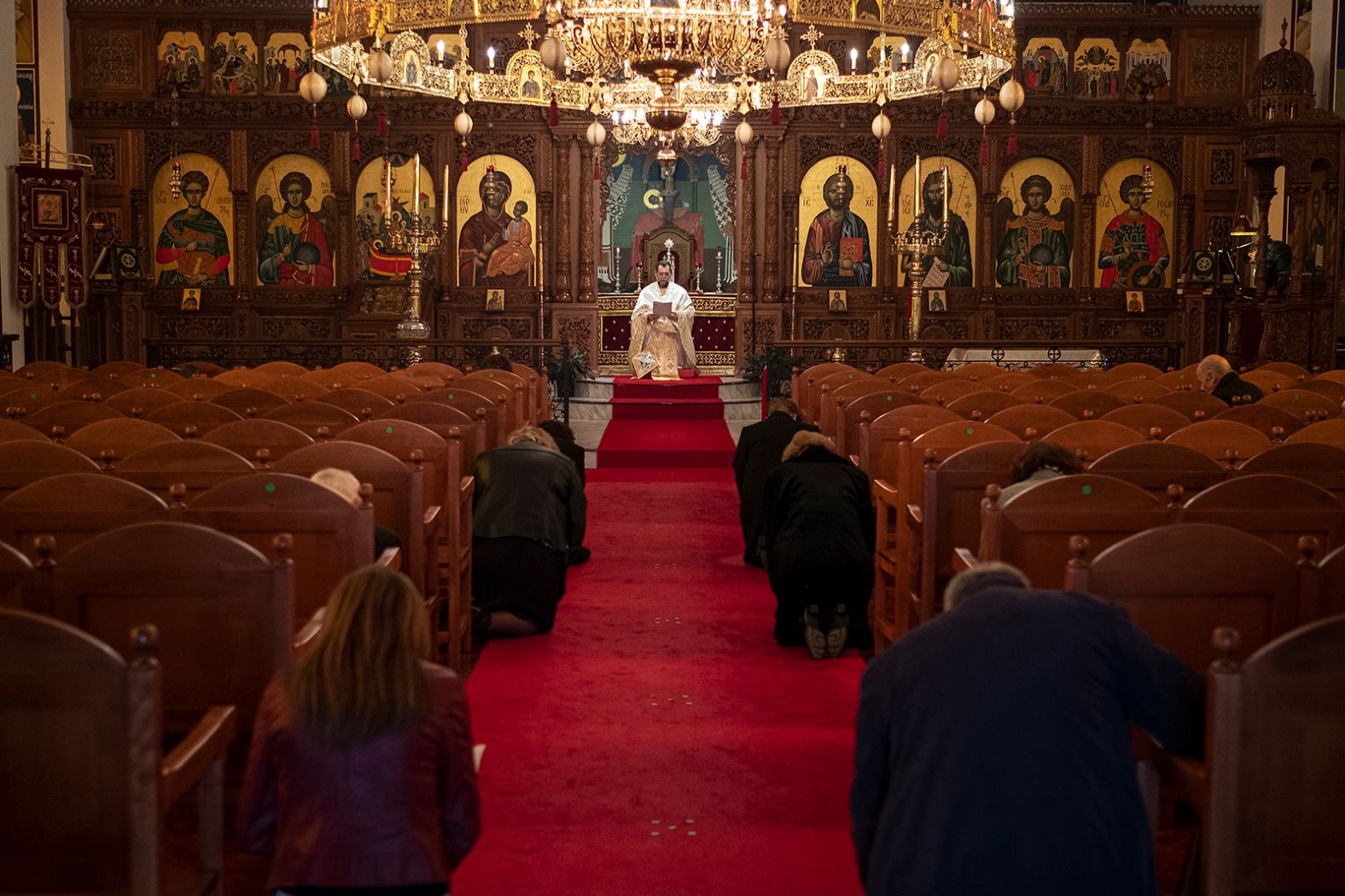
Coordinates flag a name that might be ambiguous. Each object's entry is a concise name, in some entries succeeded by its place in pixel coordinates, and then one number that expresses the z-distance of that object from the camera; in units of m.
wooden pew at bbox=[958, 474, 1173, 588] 5.01
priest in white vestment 20.47
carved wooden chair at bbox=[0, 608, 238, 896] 3.05
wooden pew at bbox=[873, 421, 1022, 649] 6.39
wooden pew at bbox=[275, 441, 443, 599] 6.11
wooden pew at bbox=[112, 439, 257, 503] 6.01
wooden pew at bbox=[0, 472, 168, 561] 4.85
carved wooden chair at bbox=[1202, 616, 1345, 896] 3.11
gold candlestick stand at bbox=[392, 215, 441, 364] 17.06
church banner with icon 17.31
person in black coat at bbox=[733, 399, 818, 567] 9.30
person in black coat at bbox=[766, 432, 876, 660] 7.22
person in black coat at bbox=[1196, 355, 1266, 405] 9.62
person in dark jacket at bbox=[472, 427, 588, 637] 7.66
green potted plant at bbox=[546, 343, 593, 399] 16.69
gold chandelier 10.40
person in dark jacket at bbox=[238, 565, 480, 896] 3.06
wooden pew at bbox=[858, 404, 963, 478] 8.16
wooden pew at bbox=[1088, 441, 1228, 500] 6.17
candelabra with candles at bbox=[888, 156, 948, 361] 17.27
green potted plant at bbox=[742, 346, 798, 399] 16.91
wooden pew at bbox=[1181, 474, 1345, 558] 5.25
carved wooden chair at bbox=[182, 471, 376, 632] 4.92
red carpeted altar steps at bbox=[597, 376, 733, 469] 15.03
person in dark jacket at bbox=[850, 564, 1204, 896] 2.93
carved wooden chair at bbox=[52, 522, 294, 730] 3.93
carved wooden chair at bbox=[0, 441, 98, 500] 5.96
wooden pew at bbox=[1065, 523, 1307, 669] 4.02
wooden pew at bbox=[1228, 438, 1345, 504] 6.34
